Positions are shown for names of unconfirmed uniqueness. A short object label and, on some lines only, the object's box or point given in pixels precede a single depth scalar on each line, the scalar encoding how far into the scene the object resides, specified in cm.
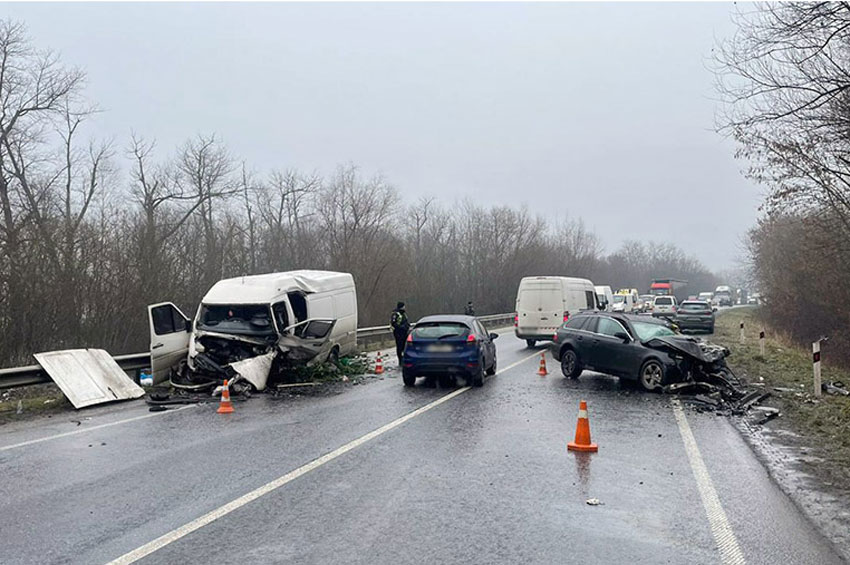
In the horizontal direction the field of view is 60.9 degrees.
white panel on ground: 1259
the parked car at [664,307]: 4642
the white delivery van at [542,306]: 2667
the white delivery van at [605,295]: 4312
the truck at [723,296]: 9662
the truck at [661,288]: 6297
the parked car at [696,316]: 3772
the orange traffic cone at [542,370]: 1786
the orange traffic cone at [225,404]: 1184
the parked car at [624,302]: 4999
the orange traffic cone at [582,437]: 878
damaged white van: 1442
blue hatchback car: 1514
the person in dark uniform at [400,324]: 2039
